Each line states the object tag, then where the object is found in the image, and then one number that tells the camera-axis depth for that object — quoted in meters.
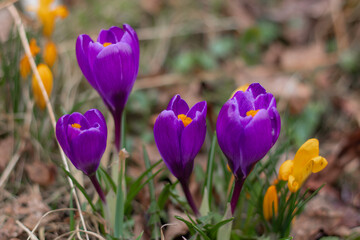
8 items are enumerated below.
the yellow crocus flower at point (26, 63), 0.87
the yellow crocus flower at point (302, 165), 0.73
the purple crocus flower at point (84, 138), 0.71
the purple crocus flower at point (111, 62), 0.73
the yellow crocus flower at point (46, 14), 0.92
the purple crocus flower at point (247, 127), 0.70
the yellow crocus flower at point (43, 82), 0.85
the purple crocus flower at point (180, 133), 0.71
